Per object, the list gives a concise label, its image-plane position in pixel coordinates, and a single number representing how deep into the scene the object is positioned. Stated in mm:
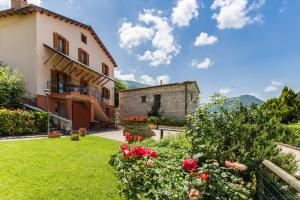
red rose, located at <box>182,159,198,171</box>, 1945
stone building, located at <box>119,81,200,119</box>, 16207
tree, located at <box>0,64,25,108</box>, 9845
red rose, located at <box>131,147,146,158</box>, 2054
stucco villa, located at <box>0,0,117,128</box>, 11219
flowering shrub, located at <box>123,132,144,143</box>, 4399
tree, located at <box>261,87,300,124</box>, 14175
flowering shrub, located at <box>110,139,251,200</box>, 1929
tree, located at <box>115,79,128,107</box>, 27540
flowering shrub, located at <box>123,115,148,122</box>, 9114
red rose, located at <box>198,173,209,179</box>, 1844
